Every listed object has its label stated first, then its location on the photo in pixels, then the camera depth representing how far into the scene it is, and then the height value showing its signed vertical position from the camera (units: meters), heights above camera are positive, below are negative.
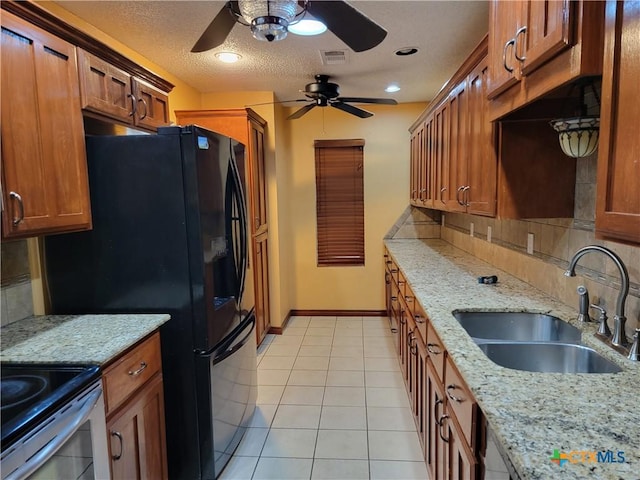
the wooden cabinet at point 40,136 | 1.42 +0.29
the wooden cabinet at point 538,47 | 1.03 +0.46
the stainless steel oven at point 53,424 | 1.03 -0.63
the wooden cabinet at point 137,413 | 1.48 -0.86
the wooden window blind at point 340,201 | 4.70 +0.01
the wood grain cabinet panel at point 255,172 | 3.45 +0.31
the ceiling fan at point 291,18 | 1.45 +0.72
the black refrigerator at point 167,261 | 1.87 -0.26
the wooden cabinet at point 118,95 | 1.80 +0.59
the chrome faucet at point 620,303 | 1.26 -0.35
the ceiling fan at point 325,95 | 3.37 +0.94
